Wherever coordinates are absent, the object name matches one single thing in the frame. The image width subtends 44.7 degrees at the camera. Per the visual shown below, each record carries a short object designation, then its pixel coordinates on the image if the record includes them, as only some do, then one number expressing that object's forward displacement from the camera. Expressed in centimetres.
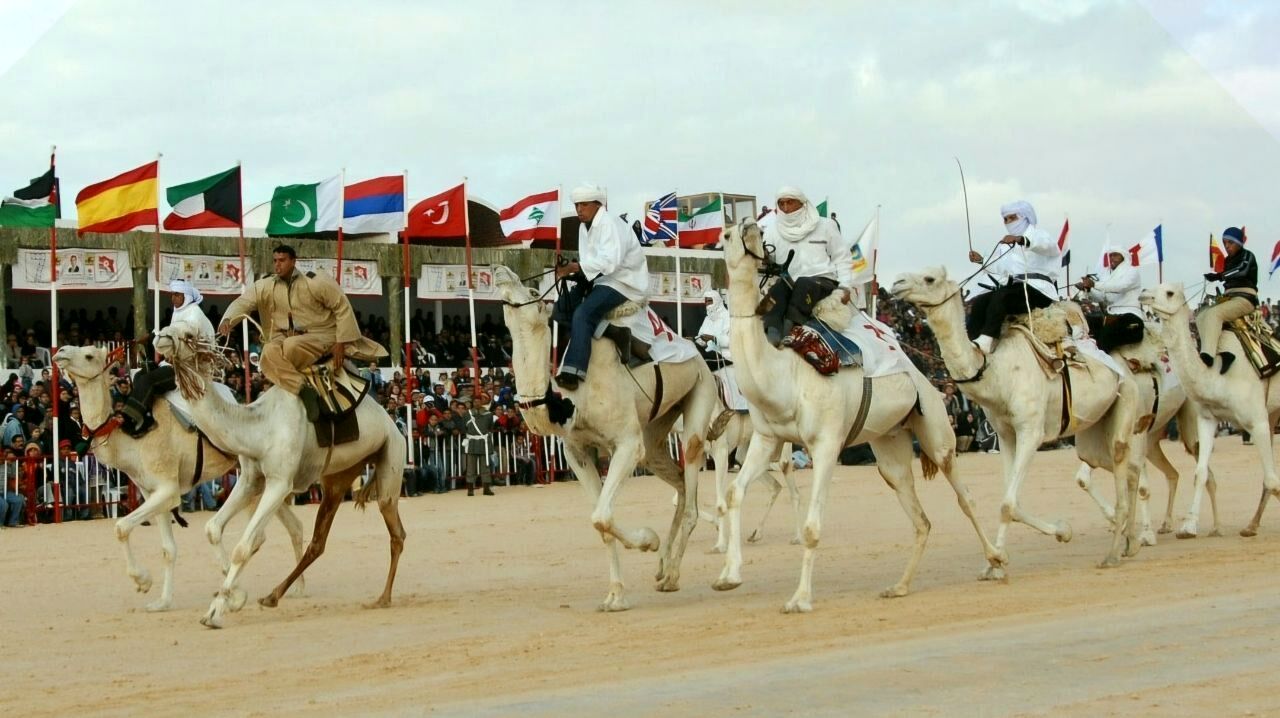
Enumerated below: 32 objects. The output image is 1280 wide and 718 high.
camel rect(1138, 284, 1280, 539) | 1744
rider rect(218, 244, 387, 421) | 1400
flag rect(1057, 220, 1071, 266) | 3769
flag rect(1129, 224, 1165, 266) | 3538
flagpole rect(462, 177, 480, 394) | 3042
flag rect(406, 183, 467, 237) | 3194
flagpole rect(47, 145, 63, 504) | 2427
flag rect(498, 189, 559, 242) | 3194
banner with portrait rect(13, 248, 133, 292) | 3159
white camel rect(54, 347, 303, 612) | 1521
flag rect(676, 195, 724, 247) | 3316
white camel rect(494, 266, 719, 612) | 1318
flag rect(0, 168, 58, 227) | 2577
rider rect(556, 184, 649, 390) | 1341
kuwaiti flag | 2822
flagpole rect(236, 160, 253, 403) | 2572
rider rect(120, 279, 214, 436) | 1530
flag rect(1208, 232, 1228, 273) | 3660
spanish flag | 2677
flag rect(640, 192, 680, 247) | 3269
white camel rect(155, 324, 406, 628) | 1308
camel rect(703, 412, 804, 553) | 1791
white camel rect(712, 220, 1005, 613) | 1272
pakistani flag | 2948
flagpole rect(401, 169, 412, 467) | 2841
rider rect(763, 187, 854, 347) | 1341
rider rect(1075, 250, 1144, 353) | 1805
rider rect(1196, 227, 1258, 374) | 1809
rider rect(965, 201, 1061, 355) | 1554
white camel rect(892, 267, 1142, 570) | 1442
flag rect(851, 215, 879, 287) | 3261
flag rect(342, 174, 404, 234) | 3055
